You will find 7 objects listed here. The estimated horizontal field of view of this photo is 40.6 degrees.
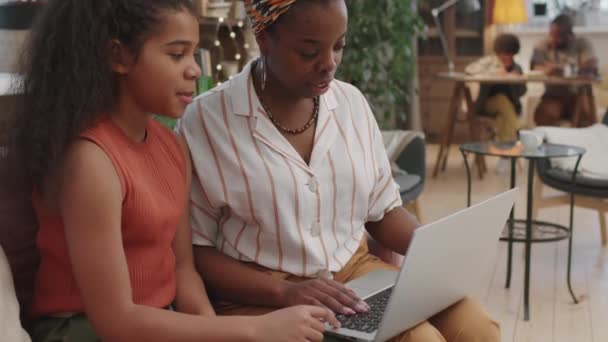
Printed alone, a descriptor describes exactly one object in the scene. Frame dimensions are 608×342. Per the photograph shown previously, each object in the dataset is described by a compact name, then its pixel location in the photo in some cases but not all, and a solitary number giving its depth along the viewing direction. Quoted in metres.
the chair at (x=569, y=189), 3.35
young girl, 1.09
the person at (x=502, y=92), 5.56
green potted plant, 4.67
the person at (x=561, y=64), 5.58
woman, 1.35
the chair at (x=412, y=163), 3.47
